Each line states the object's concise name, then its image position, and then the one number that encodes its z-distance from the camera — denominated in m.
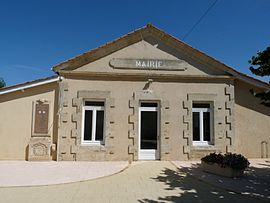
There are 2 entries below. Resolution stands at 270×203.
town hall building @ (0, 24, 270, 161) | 9.45
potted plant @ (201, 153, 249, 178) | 6.86
